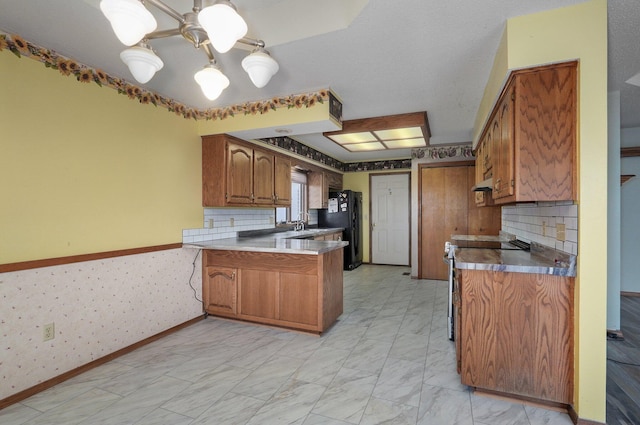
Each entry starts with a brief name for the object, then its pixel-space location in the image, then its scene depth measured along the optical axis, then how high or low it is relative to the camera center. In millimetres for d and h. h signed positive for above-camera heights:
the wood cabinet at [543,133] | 1721 +434
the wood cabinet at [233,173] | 3447 +446
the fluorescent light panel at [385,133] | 3529 +997
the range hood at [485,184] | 2612 +237
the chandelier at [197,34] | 1172 +768
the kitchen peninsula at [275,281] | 2998 -755
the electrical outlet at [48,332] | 2145 -858
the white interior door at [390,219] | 6541 -218
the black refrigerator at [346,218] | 6164 -174
